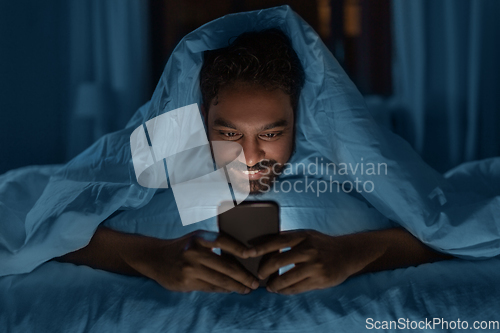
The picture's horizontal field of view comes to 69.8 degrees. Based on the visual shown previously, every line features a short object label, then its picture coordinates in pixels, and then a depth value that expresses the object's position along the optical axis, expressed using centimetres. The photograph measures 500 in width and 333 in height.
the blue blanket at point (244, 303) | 52
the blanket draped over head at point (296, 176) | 64
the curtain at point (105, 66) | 107
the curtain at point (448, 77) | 104
